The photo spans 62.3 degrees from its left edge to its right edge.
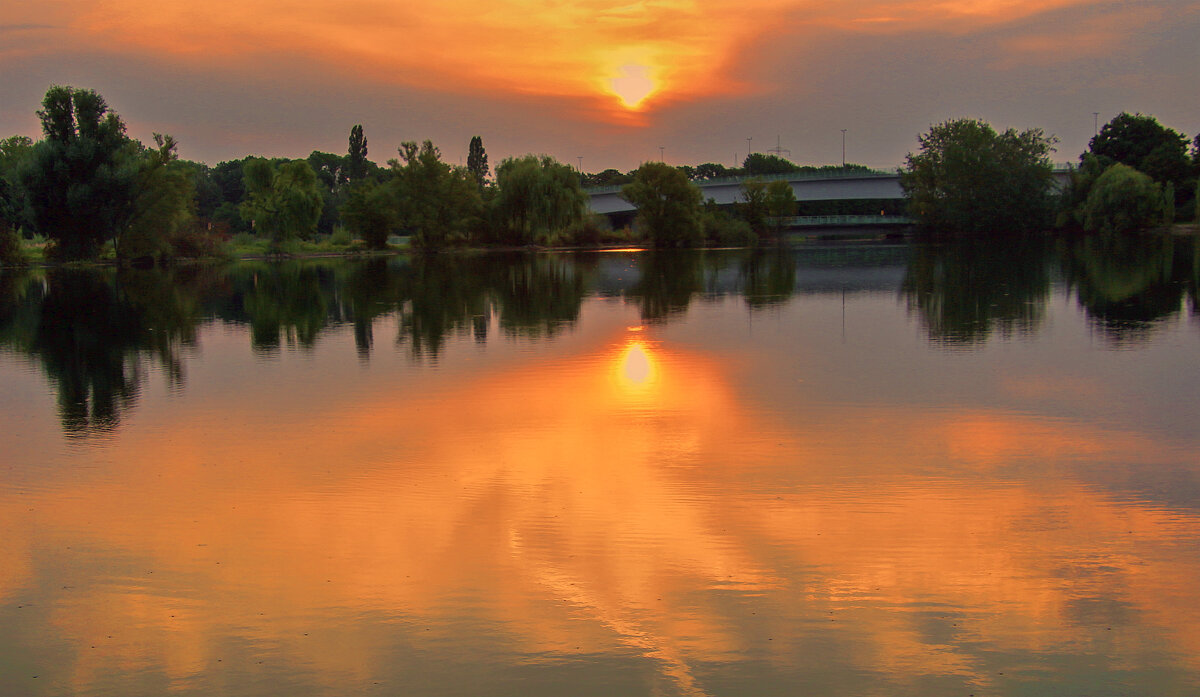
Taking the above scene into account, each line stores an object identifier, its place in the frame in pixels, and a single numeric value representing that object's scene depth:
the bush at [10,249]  62.94
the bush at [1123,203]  94.12
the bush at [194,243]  71.81
